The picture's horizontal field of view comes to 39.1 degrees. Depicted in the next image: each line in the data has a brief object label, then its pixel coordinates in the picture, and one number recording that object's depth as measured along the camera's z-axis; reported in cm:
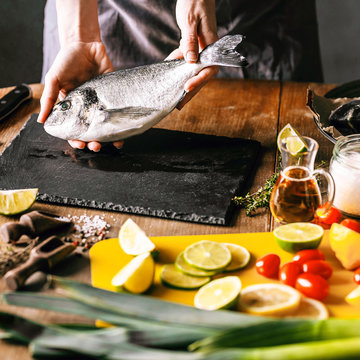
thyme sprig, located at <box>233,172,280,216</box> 161
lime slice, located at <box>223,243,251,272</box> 135
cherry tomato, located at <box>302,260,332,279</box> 129
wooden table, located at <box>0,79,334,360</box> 157
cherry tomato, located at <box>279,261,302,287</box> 129
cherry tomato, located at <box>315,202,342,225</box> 151
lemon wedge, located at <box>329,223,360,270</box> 133
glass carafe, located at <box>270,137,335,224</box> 143
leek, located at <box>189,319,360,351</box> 95
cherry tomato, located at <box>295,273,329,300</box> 123
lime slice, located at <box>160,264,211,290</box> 127
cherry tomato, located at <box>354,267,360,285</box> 129
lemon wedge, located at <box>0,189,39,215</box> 160
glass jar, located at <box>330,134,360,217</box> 148
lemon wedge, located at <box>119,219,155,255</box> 139
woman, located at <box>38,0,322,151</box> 228
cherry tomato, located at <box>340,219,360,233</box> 143
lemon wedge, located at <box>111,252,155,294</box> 123
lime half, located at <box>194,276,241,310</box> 116
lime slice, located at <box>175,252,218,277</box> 129
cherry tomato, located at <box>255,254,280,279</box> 132
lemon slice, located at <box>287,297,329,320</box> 116
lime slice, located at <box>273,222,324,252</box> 138
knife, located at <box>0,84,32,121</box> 223
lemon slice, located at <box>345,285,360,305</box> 122
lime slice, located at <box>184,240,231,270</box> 130
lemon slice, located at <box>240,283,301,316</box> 115
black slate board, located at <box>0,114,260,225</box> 165
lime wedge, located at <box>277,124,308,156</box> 159
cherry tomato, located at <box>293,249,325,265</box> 133
